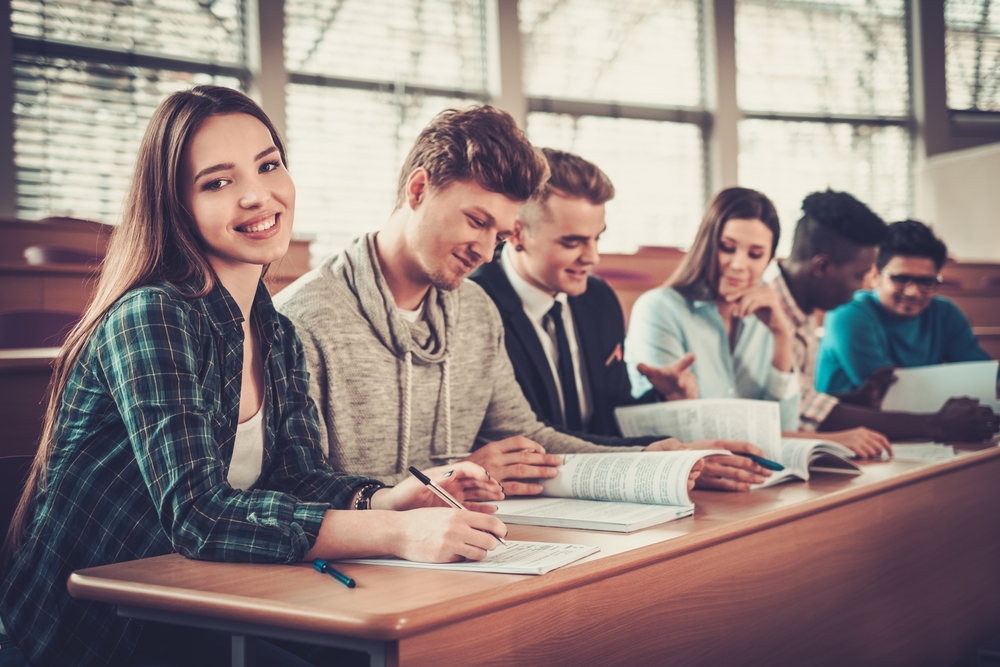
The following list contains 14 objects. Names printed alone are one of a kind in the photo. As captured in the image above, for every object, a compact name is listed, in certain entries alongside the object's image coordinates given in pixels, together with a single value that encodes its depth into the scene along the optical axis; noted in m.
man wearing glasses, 2.79
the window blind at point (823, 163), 7.38
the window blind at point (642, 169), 6.91
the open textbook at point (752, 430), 1.56
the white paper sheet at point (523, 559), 0.85
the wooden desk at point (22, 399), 1.62
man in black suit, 1.94
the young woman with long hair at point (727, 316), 2.23
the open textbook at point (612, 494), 1.13
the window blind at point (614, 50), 6.74
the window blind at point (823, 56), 7.36
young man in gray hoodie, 1.48
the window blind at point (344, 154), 5.97
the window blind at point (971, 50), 7.73
